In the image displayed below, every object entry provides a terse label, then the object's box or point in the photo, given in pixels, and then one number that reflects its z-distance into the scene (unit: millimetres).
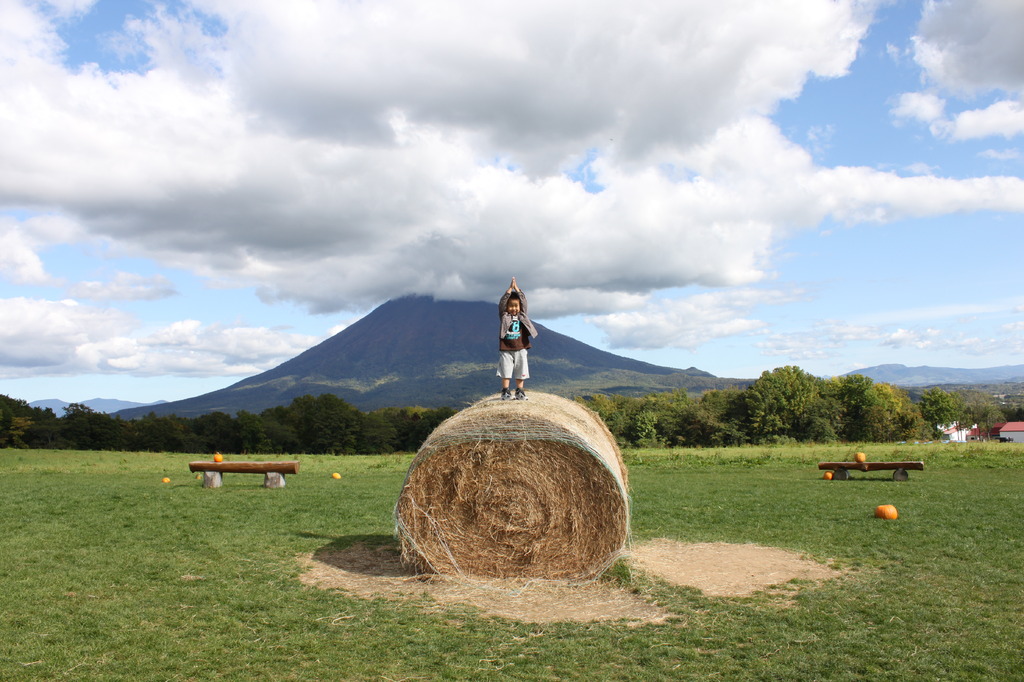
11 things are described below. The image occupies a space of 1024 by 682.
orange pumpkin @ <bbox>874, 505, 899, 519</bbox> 12648
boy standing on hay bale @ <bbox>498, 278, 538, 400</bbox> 10570
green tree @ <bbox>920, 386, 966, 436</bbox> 100062
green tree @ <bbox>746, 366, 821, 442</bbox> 74000
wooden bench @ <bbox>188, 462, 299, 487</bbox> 18578
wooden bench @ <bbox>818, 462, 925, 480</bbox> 19297
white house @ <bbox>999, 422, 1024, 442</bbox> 127744
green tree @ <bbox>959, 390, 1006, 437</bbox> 139875
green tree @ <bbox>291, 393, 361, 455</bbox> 73625
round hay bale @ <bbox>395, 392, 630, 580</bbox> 8609
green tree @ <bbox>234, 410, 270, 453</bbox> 67375
